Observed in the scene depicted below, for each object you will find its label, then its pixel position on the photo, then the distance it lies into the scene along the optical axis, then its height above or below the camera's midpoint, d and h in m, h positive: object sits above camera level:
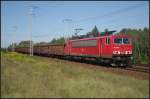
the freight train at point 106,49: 23.95 +0.04
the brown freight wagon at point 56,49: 41.59 +0.04
